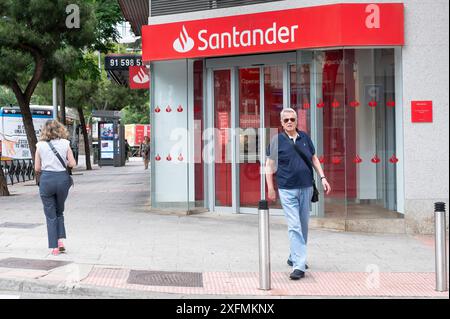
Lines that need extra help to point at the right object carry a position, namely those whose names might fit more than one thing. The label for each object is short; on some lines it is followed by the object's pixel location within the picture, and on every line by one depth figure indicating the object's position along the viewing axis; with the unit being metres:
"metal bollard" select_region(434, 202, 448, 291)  6.54
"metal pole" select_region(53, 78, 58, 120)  27.70
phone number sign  17.34
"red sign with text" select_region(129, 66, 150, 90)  16.67
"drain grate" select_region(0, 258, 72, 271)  7.88
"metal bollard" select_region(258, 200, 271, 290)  6.68
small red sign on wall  10.76
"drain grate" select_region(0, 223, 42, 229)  11.41
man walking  7.46
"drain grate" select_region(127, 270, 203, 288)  7.20
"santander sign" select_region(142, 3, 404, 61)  10.76
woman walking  8.68
